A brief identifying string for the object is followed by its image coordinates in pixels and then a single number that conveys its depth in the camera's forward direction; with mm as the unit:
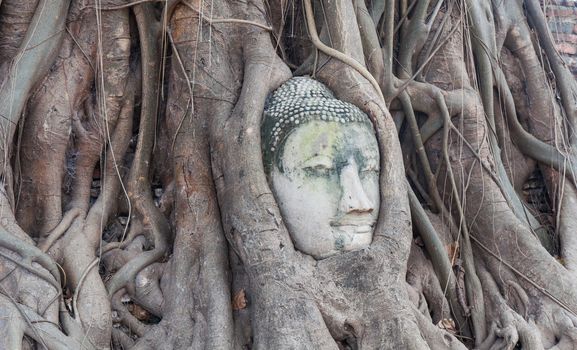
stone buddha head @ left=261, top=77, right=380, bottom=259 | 2850
